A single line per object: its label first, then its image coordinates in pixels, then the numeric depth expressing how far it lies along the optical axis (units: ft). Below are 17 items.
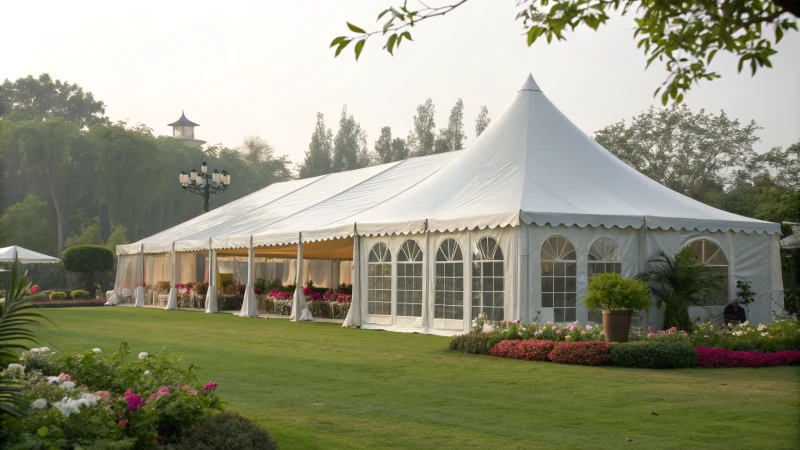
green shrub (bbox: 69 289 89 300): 122.42
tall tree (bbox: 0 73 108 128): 228.22
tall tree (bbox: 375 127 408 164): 254.47
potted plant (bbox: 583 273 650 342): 44.24
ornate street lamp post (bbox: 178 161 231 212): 89.30
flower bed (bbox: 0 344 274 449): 16.47
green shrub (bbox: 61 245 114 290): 125.70
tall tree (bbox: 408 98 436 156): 243.81
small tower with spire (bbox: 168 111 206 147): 274.98
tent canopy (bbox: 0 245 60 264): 113.19
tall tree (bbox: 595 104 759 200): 162.20
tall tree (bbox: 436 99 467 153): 238.27
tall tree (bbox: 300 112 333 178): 262.06
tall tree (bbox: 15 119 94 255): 182.60
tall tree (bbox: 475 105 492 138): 228.82
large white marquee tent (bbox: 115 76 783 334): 52.90
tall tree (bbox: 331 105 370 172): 261.85
